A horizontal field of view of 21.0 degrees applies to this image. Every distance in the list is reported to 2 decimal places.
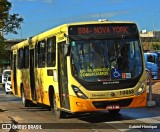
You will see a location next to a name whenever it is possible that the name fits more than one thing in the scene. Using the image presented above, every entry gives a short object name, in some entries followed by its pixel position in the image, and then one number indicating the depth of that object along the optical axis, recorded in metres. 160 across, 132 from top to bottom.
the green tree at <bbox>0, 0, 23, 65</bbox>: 17.78
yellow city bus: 12.75
